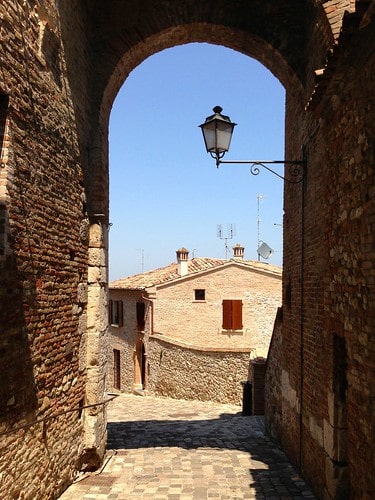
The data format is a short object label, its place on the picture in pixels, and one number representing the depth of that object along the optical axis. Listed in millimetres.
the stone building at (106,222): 4379
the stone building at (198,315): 22047
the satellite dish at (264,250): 14977
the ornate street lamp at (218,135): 6995
